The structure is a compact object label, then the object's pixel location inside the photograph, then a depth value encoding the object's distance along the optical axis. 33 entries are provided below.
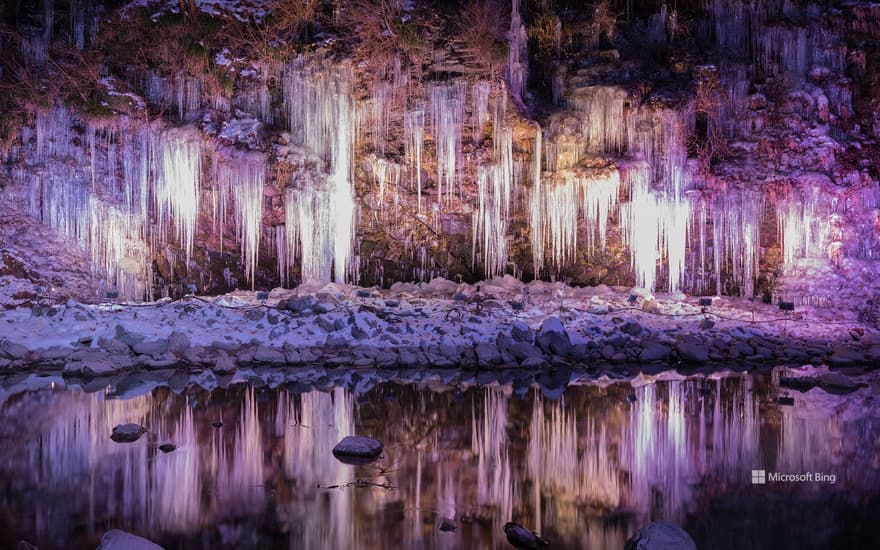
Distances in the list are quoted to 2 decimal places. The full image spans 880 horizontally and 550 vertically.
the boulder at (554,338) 13.95
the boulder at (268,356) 13.33
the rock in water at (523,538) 4.59
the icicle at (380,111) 17.58
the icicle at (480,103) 17.48
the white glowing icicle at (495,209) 17.83
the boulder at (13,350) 12.34
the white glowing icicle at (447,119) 17.52
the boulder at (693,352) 14.41
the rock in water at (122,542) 3.89
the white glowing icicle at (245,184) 17.31
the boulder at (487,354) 13.32
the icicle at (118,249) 17.91
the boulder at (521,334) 14.24
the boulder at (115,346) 12.71
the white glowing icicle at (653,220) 17.92
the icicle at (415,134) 17.70
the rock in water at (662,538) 4.11
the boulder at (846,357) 14.23
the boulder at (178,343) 12.87
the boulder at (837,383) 11.35
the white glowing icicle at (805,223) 17.97
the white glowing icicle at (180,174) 17.27
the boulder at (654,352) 14.44
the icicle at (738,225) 18.31
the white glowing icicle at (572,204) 17.77
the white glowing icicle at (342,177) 17.59
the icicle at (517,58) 18.09
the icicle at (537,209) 17.89
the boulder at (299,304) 15.12
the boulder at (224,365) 12.38
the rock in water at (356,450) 6.84
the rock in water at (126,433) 7.39
